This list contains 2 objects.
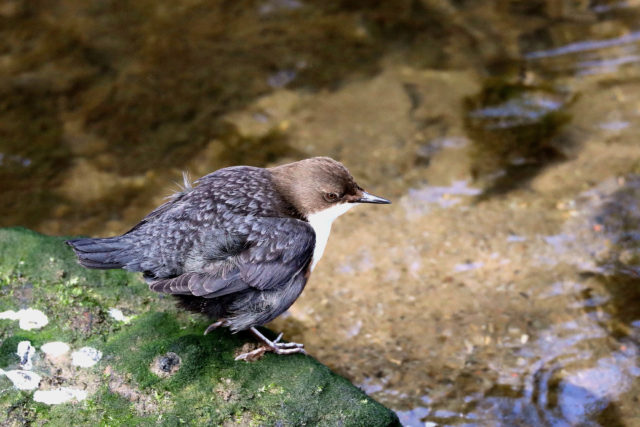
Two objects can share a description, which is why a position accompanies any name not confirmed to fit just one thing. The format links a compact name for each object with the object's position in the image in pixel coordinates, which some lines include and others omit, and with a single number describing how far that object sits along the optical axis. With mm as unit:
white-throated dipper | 6742
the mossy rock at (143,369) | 6234
